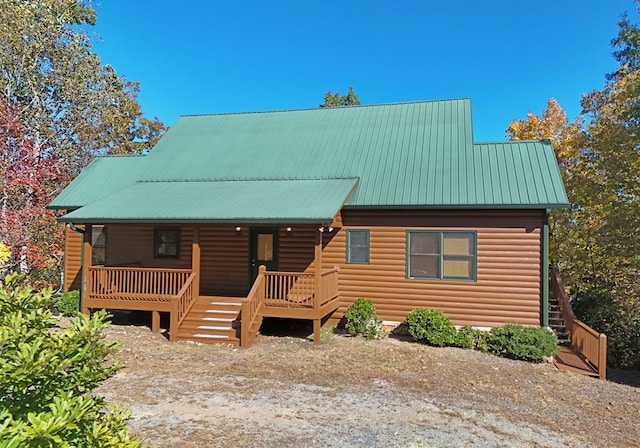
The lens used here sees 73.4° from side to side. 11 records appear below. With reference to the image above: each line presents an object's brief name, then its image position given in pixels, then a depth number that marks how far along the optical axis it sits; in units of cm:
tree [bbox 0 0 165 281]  1641
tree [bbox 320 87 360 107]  3684
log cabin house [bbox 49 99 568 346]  1108
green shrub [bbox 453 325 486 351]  1077
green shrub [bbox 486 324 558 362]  988
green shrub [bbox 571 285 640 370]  1255
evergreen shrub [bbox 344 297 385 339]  1139
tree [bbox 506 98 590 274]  1756
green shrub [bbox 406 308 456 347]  1078
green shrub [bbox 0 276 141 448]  225
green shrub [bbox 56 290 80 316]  1325
